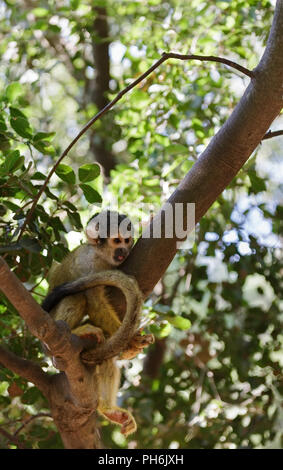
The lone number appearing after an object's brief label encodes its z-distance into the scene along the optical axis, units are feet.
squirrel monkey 9.10
